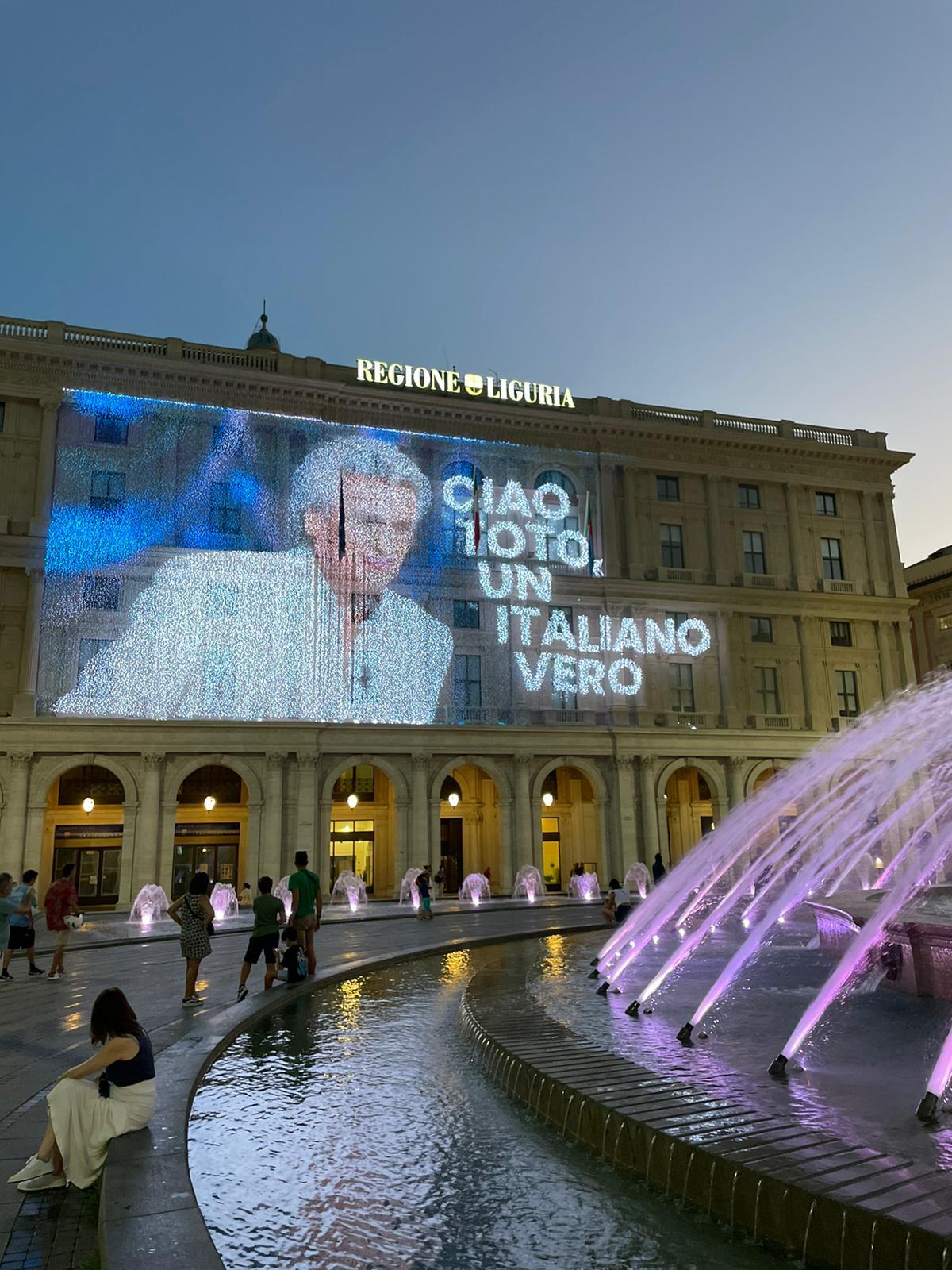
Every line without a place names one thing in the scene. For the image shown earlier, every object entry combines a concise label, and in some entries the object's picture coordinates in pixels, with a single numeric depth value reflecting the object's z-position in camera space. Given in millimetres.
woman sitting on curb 6121
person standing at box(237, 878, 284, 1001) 13094
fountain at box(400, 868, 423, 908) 34750
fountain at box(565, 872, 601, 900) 35344
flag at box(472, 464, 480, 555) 39531
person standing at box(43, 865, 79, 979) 15391
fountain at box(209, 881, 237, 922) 30906
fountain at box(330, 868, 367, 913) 32938
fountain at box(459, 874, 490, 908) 37094
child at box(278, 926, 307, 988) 13562
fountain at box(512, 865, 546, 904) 36925
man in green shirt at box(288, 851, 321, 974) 14219
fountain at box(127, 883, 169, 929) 29947
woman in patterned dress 12516
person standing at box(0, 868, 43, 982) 15141
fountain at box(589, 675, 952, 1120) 9258
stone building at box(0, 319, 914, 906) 34375
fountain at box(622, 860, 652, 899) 37062
